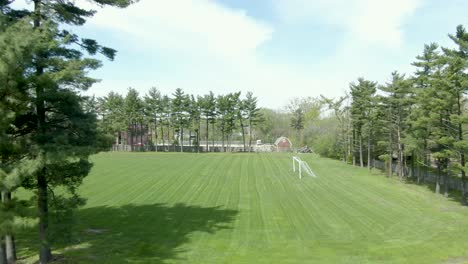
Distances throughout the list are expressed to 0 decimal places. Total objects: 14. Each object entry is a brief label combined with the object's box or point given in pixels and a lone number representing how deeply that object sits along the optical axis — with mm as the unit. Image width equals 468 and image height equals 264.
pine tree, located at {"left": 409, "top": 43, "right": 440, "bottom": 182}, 30100
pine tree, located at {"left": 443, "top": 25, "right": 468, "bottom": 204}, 26570
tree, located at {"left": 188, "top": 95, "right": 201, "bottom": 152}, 78750
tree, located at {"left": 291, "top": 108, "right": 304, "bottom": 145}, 91000
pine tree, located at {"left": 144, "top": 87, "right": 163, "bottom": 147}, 81688
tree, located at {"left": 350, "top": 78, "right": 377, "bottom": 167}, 47344
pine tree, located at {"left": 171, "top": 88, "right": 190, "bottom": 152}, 78250
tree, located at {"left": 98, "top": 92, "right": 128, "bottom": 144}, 79812
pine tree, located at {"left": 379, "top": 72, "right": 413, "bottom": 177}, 37156
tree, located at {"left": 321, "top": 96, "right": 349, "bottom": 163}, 60156
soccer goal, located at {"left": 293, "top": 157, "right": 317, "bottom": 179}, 41688
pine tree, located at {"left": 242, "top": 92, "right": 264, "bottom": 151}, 77000
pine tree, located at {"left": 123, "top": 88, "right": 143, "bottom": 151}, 80875
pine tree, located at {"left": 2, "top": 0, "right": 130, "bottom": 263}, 12625
